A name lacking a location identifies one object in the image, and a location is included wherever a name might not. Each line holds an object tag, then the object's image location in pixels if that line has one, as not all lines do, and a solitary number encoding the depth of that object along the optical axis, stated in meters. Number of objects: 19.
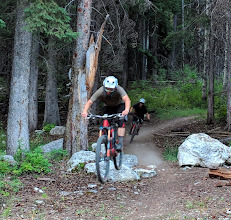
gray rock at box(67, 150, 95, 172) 11.30
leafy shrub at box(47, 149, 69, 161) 12.56
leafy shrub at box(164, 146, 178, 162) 13.87
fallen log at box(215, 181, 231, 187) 9.12
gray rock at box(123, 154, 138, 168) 12.38
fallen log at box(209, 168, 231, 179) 10.10
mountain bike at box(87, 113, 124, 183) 8.23
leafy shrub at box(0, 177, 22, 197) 8.34
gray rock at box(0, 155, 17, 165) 10.51
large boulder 12.42
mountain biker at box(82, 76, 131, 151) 8.09
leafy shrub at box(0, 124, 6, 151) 16.33
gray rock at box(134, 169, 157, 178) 11.27
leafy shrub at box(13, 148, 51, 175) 10.31
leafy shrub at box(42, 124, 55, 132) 20.41
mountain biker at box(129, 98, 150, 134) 15.69
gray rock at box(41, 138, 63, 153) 14.23
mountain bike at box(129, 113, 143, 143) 15.71
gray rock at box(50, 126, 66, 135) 19.84
